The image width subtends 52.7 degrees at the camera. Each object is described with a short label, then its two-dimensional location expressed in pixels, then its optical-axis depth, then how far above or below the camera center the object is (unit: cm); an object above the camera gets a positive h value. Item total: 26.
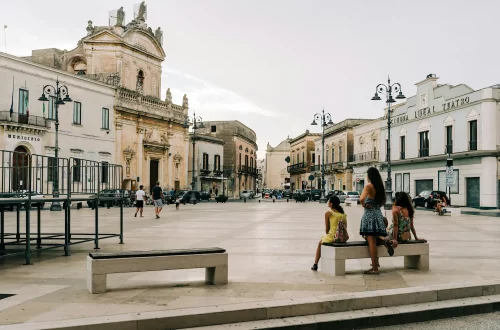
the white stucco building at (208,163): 6375 +157
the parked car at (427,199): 3397 -167
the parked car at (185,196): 4398 -188
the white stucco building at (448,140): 3397 +271
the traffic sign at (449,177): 2577 -9
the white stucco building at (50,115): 3167 +429
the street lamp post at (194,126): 4319 +470
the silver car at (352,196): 4069 -178
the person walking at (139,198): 2419 -115
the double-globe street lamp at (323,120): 4380 +493
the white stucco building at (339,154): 6084 +273
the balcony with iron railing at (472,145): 3534 +212
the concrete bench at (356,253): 803 -127
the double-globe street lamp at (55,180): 1103 -13
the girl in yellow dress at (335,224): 827 -80
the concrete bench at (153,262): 664 -119
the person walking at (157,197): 2289 -101
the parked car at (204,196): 5548 -232
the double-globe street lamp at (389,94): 3098 +503
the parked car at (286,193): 6838 -258
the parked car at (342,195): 4826 -192
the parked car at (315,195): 5716 -225
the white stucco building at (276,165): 11631 +232
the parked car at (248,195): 6656 -267
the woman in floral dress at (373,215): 811 -65
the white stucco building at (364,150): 5134 +266
